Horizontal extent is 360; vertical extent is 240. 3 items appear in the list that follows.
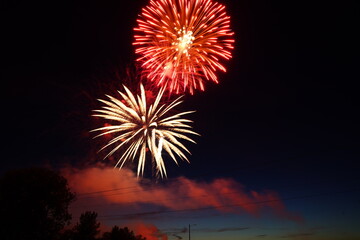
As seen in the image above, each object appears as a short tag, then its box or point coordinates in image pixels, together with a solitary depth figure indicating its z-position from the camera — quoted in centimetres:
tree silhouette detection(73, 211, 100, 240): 4894
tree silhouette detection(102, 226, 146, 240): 6412
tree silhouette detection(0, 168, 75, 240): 3138
